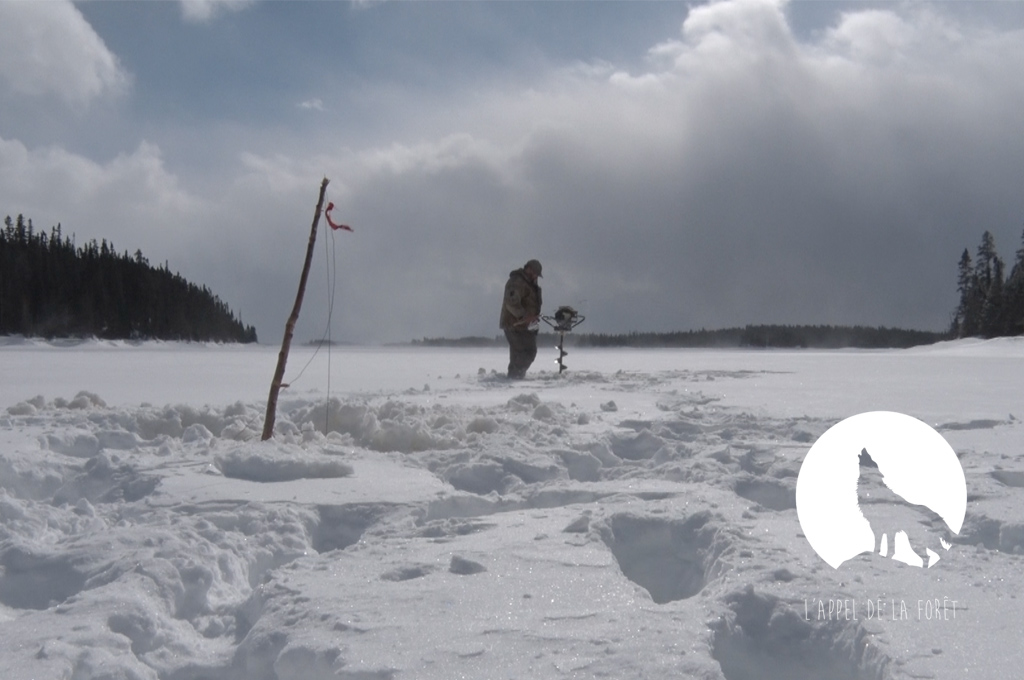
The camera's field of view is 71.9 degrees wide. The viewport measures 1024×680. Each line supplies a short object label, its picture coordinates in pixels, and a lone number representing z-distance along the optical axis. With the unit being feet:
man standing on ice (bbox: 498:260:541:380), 45.55
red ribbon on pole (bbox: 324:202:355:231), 21.24
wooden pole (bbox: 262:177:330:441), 19.92
